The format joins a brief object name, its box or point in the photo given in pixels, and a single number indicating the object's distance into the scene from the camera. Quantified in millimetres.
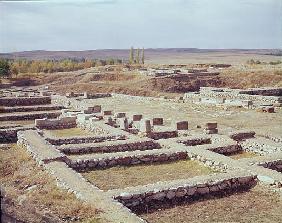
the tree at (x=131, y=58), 80438
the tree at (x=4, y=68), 58250
